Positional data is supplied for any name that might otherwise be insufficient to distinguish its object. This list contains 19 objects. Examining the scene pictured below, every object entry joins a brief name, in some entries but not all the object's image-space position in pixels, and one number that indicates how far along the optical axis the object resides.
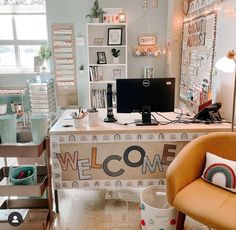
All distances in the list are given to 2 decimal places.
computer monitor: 2.19
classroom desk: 2.07
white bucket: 1.79
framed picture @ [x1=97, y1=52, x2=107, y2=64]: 4.31
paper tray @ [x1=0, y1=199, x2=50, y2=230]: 1.91
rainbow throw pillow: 1.71
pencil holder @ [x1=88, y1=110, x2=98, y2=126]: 2.17
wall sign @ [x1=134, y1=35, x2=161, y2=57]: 4.29
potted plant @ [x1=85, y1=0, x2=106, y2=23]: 4.03
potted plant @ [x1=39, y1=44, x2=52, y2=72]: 4.30
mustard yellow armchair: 1.49
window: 4.61
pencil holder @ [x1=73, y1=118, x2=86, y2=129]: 2.11
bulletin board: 2.58
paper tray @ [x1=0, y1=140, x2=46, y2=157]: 1.81
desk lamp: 1.87
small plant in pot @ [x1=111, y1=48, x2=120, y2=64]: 4.25
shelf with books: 4.21
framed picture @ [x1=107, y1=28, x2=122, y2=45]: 4.20
